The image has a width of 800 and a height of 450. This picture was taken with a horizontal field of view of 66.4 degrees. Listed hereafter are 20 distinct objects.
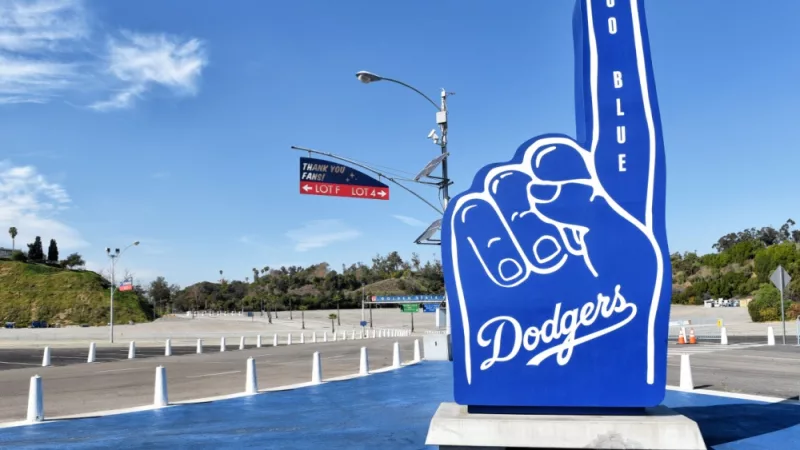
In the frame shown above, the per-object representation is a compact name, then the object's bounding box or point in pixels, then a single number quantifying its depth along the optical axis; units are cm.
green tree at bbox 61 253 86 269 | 14775
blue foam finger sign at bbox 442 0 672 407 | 713
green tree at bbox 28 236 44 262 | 14512
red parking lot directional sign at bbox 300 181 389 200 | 1991
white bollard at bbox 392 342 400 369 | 2091
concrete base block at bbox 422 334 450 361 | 2161
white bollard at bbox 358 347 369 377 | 1881
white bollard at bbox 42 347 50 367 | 2791
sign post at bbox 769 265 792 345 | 2323
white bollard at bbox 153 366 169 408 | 1277
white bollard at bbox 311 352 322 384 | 1671
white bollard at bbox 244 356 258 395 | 1476
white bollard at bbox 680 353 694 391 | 1323
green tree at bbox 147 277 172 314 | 19762
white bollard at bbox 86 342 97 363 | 2933
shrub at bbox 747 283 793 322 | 5256
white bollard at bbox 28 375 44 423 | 1130
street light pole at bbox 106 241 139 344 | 5384
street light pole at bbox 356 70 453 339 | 1886
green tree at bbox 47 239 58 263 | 14825
